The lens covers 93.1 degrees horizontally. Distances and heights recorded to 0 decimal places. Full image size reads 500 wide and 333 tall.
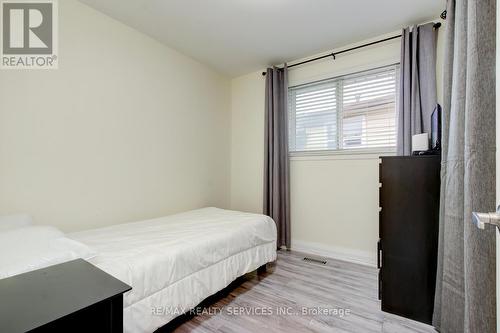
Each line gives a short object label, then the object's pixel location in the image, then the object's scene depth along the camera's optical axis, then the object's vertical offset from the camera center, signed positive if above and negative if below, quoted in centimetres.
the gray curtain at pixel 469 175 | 96 -5
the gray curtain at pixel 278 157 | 318 +10
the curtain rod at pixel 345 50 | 249 +136
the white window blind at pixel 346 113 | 266 +65
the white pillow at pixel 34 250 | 100 -40
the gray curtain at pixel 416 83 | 225 +79
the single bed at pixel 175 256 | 134 -64
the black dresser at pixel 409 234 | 164 -50
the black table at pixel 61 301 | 69 -45
